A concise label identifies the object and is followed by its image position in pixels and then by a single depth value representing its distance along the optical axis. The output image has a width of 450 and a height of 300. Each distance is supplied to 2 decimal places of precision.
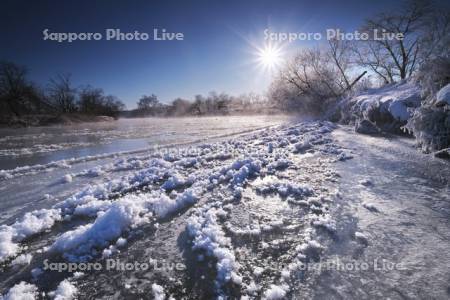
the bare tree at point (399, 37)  18.34
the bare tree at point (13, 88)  33.47
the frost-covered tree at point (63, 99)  47.19
